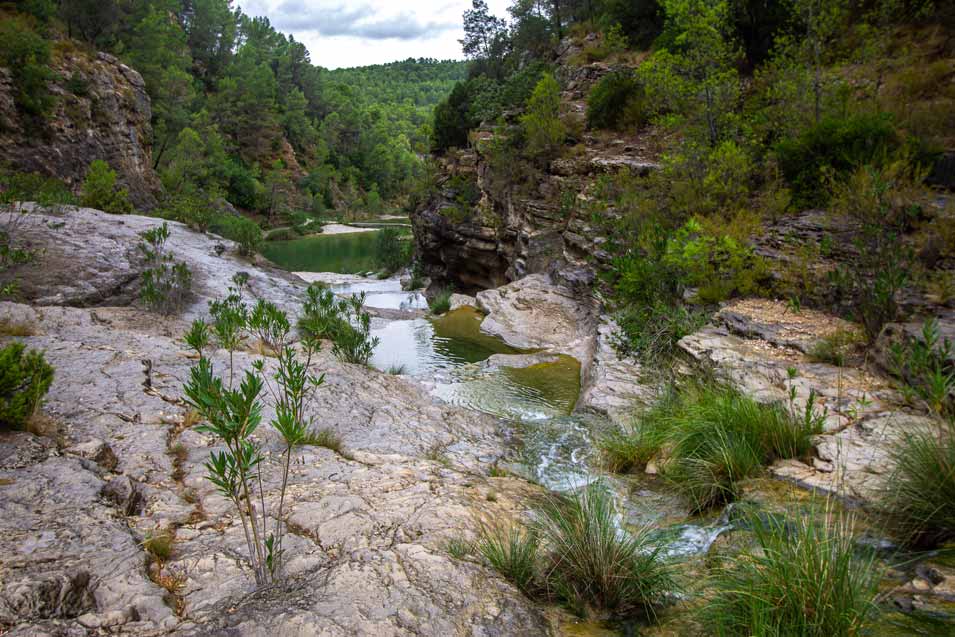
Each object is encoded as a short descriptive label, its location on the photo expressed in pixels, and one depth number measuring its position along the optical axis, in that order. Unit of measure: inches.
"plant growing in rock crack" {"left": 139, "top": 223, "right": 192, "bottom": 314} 459.8
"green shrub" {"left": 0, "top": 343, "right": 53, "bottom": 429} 173.5
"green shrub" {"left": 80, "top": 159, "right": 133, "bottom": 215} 765.9
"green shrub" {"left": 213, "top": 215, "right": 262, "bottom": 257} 772.0
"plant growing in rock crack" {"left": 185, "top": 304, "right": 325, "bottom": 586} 101.1
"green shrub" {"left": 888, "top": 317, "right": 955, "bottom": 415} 116.8
